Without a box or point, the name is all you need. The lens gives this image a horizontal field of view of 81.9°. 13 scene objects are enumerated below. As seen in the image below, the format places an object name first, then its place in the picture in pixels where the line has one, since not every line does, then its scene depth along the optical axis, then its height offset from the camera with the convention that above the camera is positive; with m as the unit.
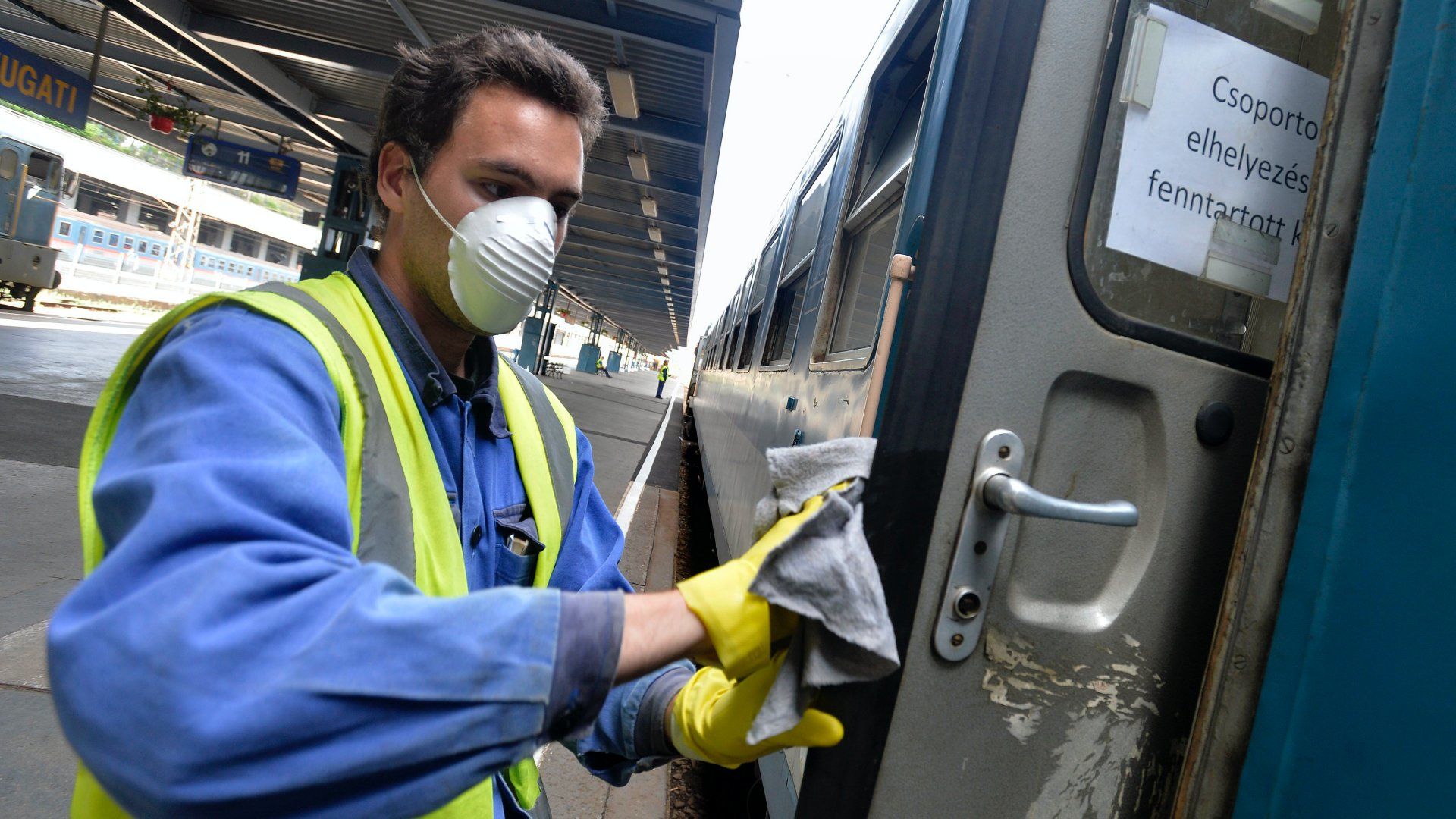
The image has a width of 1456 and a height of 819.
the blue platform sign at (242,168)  13.83 +2.15
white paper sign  1.28 +0.53
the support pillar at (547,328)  27.84 +1.24
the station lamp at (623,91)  8.09 +2.86
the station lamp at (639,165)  11.27 +2.95
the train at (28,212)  14.16 +0.73
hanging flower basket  11.41 +2.34
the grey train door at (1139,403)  1.13 +0.12
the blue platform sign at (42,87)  10.00 +2.09
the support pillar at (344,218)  12.36 +1.53
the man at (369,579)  0.73 -0.26
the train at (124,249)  28.06 +1.15
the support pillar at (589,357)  43.94 +0.80
